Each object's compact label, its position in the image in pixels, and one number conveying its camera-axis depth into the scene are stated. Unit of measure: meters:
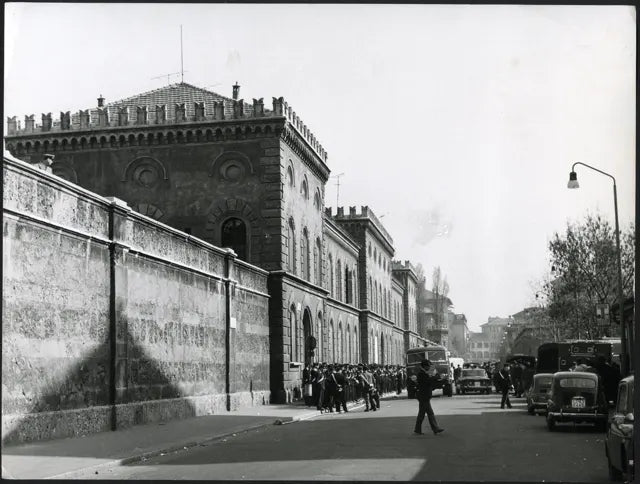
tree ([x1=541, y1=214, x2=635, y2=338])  51.19
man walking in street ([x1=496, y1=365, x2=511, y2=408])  34.34
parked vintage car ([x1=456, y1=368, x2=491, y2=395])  54.62
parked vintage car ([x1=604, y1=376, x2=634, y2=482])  12.03
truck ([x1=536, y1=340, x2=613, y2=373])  36.97
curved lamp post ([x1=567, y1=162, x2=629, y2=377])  36.34
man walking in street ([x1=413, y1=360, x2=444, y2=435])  21.68
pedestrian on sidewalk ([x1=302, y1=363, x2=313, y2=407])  38.09
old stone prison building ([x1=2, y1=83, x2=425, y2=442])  19.98
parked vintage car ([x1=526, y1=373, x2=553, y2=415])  29.25
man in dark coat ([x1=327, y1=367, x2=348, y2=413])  34.25
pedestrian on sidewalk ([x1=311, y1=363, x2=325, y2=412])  34.34
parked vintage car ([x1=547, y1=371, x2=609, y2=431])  23.17
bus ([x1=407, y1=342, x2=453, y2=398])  52.97
